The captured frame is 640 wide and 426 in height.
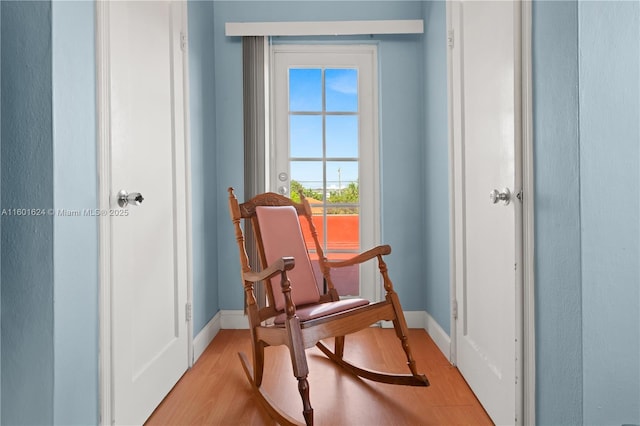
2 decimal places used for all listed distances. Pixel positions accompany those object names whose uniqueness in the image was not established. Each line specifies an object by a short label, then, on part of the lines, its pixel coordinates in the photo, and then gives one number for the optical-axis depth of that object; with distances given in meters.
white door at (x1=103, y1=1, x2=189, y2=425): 1.53
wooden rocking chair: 1.67
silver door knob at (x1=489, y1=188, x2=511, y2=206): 1.53
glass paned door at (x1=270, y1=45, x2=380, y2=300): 3.06
